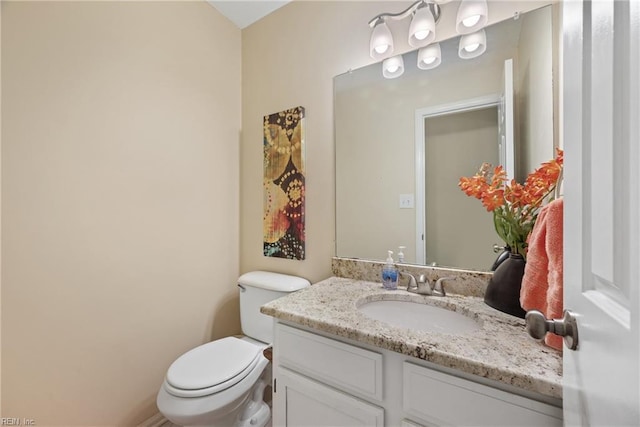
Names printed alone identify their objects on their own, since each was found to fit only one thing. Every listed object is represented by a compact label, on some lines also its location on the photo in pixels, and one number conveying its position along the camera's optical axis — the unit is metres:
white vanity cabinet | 0.61
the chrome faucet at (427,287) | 1.08
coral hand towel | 0.62
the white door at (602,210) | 0.29
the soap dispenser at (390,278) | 1.17
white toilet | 1.07
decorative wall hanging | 1.56
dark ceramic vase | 0.85
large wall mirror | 1.01
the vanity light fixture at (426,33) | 1.07
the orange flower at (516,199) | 0.83
